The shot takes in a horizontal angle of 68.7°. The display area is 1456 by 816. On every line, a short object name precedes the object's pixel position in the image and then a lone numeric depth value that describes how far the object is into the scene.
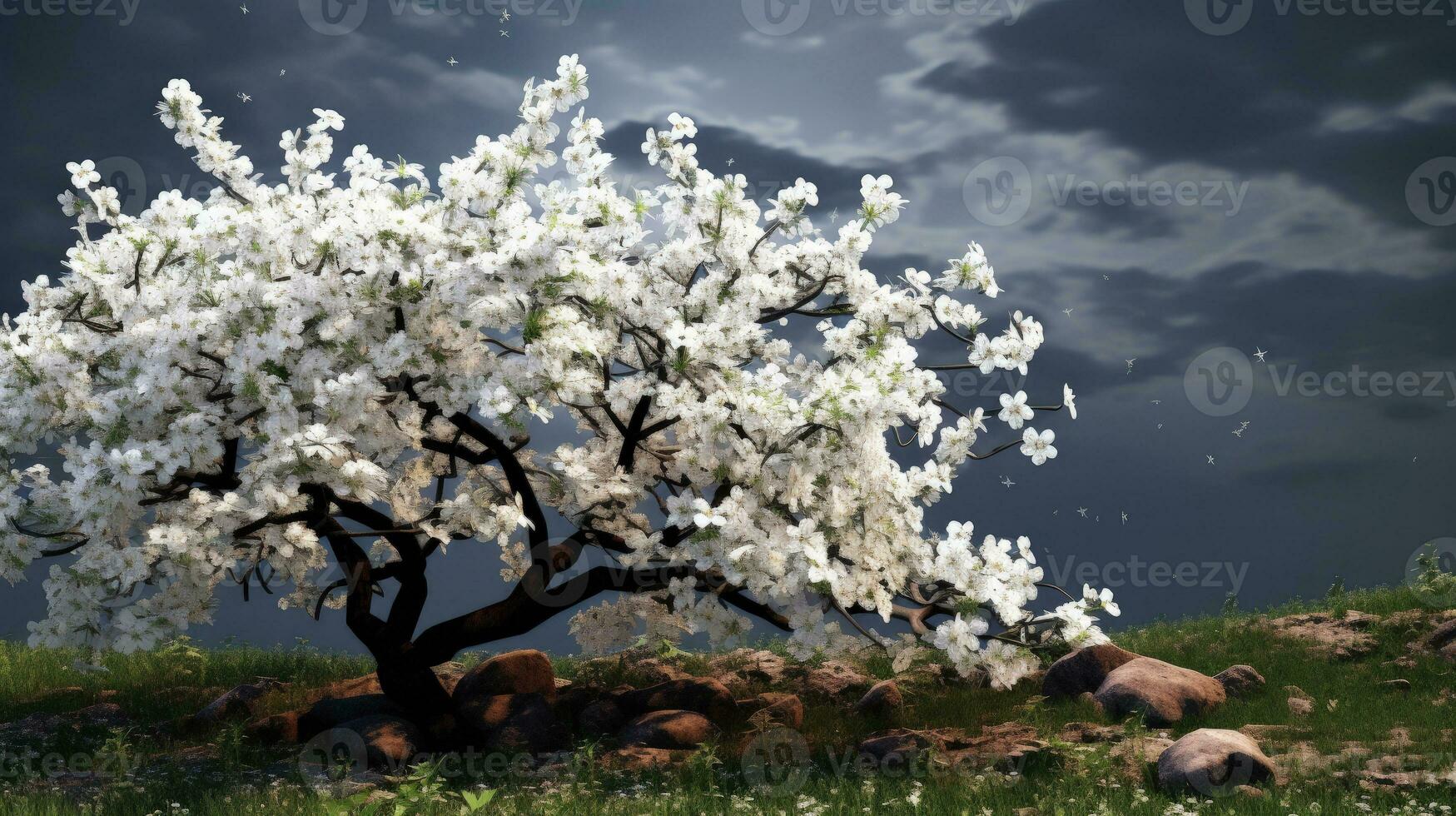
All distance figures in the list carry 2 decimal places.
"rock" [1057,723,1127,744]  10.27
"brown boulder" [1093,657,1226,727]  11.22
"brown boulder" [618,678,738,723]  11.52
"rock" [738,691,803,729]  11.05
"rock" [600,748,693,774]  9.42
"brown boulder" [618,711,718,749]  10.36
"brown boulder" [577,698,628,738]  11.29
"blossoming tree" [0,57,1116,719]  8.12
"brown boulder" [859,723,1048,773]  9.16
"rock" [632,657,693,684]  13.41
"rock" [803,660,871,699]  13.08
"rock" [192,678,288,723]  12.34
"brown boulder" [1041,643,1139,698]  12.52
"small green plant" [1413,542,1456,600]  15.22
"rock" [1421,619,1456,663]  13.73
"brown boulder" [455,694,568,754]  10.64
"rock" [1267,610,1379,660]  13.96
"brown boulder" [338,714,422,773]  10.11
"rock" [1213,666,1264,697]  12.43
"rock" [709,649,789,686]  13.86
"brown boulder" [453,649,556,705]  11.86
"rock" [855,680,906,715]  11.98
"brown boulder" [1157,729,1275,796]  8.41
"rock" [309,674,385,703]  12.48
